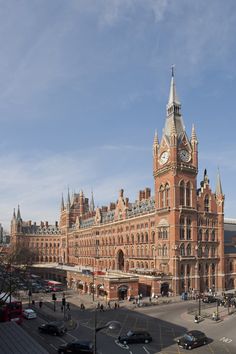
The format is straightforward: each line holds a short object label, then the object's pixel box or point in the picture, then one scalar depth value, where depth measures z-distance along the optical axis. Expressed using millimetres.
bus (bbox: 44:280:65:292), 100475
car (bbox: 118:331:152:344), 46312
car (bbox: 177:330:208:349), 44622
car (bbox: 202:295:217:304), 76938
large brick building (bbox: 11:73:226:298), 88625
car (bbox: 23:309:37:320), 62059
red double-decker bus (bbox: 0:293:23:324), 53188
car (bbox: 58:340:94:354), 41312
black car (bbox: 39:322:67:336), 50531
